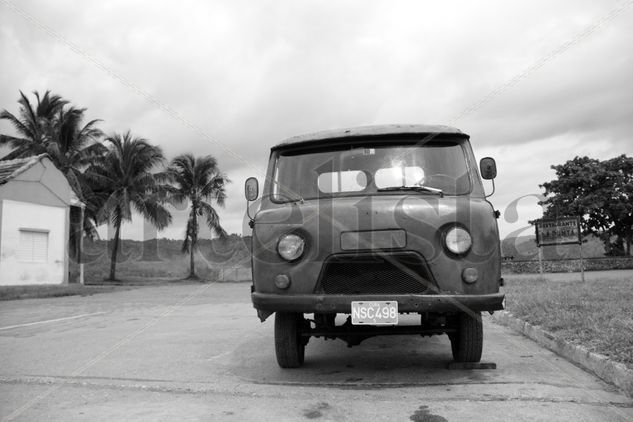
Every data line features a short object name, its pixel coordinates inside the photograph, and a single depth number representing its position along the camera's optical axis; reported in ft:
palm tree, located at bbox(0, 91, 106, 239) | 96.68
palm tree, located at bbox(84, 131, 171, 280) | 106.32
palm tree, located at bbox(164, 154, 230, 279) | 115.55
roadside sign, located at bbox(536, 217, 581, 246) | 50.90
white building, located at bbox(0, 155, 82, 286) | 63.52
